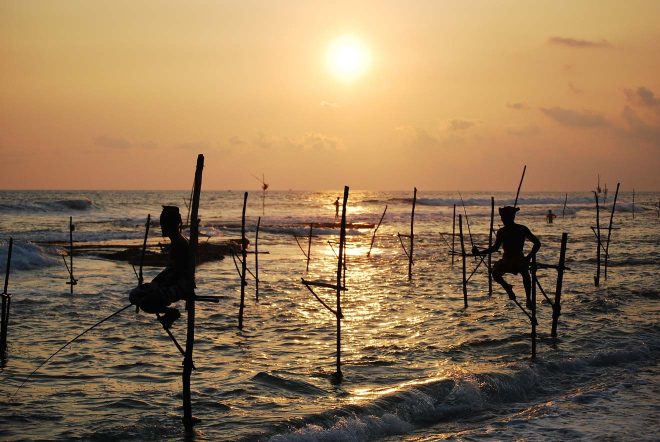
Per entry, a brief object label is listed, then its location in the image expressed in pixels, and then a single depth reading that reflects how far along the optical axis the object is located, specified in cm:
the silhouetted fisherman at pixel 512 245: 1293
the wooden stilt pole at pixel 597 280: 2169
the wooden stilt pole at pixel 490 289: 2008
